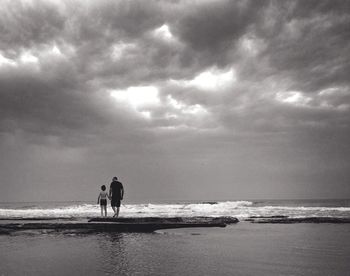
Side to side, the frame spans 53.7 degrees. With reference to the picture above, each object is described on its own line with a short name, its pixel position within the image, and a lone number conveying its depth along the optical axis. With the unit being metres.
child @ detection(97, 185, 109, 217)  20.83
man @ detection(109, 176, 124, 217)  18.42
